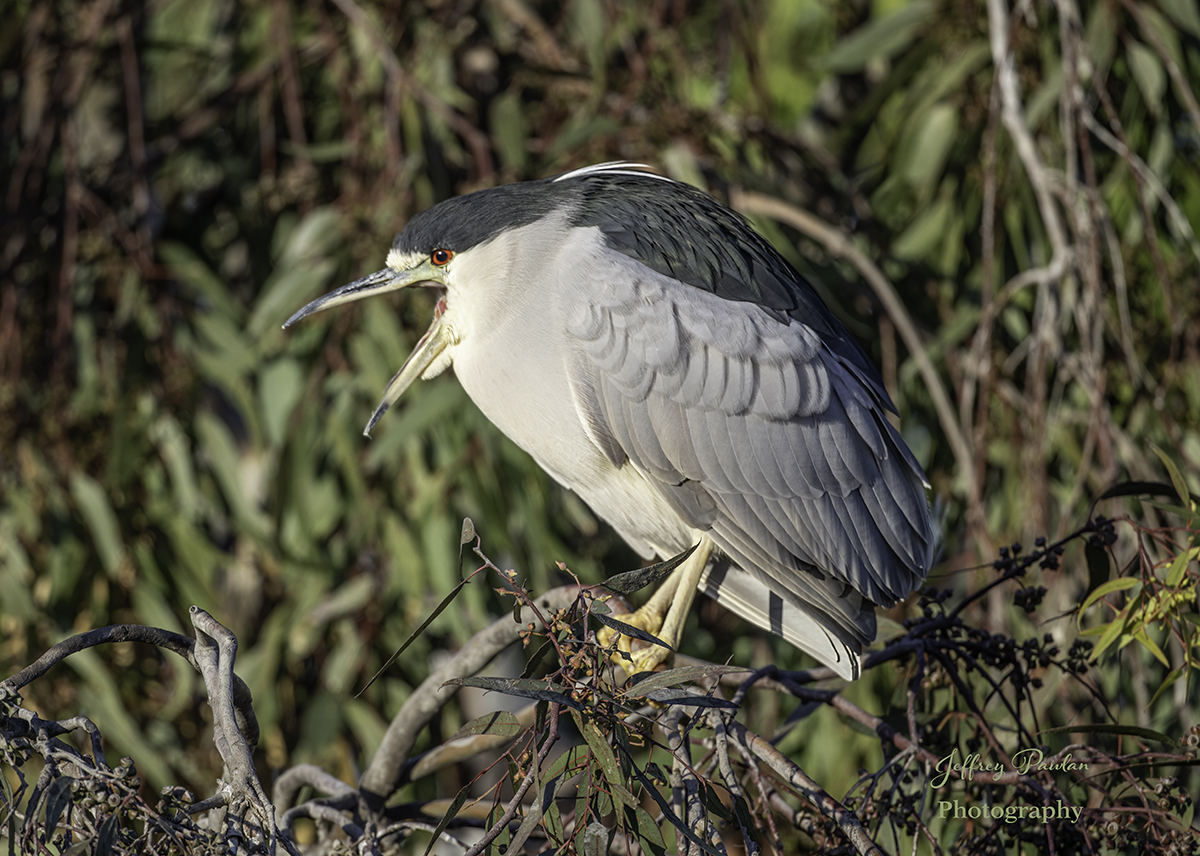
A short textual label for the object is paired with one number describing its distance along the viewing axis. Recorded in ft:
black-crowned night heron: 42.29
